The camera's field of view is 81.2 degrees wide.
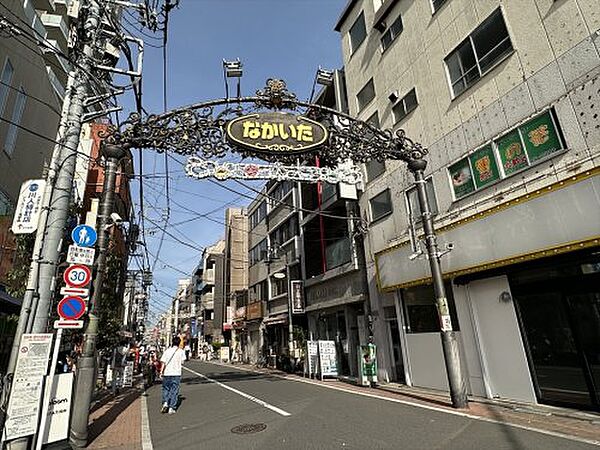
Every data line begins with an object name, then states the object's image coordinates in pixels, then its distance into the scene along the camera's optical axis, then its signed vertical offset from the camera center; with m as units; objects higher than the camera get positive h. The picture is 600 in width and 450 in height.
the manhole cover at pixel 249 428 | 7.03 -1.70
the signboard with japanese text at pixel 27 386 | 5.15 -0.44
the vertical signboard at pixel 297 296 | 21.17 +2.46
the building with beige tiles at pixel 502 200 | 7.76 +3.33
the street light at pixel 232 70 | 10.95 +8.12
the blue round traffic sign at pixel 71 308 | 6.02 +0.74
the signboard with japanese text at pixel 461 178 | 10.78 +4.52
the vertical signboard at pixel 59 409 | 5.88 -0.91
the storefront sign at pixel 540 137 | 8.53 +4.45
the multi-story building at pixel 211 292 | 49.66 +7.80
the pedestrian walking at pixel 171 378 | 9.70 -0.85
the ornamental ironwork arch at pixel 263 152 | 9.57 +5.72
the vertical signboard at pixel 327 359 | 16.09 -0.97
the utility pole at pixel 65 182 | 6.11 +3.14
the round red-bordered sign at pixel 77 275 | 6.27 +1.32
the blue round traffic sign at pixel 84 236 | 6.58 +2.10
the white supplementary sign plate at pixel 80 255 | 6.39 +1.71
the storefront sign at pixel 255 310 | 29.11 +2.50
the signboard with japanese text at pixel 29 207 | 6.40 +2.63
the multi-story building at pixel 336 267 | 16.25 +3.48
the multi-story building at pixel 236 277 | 36.72 +7.57
